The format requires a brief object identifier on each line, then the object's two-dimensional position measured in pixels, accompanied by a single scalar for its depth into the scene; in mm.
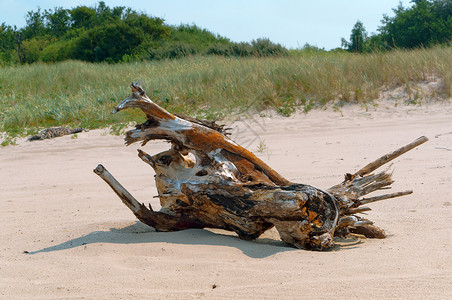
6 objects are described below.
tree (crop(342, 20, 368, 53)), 23781
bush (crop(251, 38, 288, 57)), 19578
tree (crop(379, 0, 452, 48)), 20828
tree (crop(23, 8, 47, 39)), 34709
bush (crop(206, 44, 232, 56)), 21078
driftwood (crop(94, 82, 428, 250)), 3705
